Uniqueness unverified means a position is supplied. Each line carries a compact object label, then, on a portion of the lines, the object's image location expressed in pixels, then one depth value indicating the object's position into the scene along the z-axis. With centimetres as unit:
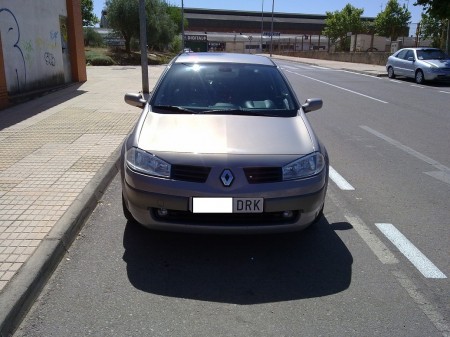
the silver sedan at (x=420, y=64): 1984
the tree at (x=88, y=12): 5611
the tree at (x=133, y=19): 3509
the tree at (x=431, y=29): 4225
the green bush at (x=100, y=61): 3044
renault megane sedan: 359
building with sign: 8291
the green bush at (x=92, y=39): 3944
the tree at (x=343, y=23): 6912
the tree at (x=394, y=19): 5746
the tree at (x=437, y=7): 2373
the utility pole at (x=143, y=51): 1323
